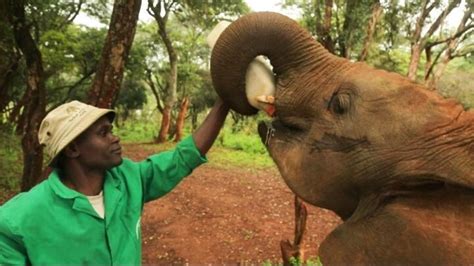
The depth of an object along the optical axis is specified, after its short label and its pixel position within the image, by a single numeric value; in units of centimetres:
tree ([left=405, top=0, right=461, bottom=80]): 1136
